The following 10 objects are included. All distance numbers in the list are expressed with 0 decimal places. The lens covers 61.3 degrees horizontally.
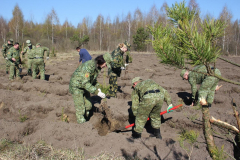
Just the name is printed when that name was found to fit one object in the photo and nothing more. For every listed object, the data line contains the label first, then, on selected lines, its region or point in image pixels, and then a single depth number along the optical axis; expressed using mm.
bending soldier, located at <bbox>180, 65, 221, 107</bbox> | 5273
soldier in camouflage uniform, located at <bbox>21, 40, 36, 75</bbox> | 8375
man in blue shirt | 7352
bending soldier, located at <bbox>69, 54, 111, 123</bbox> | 4098
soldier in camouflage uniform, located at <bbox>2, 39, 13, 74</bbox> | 9846
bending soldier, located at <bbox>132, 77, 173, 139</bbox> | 3692
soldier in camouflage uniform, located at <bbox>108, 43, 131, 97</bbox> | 5980
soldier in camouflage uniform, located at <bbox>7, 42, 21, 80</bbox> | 8453
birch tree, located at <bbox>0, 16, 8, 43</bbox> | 43750
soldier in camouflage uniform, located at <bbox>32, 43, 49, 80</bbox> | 8117
